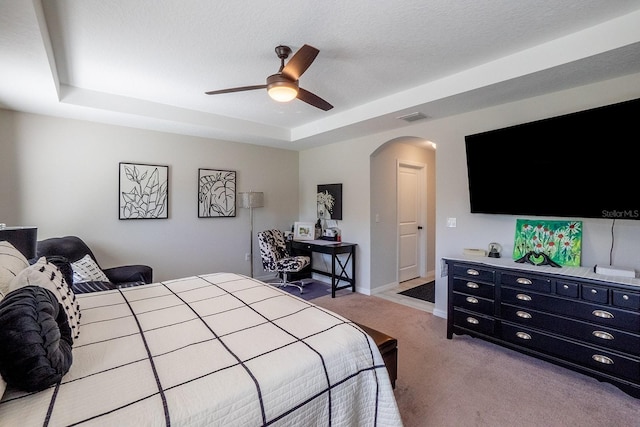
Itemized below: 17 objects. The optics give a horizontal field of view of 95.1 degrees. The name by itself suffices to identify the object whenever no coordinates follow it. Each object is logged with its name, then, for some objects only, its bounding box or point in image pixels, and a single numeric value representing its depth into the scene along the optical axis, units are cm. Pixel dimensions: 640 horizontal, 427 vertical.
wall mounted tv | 219
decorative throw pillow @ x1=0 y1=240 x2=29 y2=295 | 129
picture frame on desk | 504
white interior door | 500
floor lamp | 468
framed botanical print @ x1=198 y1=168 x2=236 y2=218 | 446
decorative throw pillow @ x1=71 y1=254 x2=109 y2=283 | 260
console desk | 435
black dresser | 206
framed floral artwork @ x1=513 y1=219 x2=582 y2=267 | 261
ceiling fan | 200
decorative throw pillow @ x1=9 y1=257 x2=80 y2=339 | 133
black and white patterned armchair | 452
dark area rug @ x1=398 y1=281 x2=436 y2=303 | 426
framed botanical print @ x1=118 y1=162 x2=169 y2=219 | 382
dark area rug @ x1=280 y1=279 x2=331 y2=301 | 441
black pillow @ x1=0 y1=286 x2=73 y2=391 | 94
